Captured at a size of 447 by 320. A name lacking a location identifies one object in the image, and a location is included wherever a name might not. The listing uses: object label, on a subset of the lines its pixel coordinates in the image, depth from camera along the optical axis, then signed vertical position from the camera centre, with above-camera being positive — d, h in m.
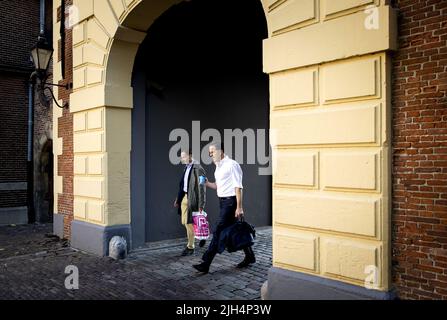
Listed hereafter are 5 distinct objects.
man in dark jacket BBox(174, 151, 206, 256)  7.23 -0.63
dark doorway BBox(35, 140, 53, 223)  12.94 -0.80
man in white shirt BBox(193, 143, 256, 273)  6.06 -0.52
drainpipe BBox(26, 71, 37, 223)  12.87 +0.01
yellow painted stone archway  3.86 +0.25
